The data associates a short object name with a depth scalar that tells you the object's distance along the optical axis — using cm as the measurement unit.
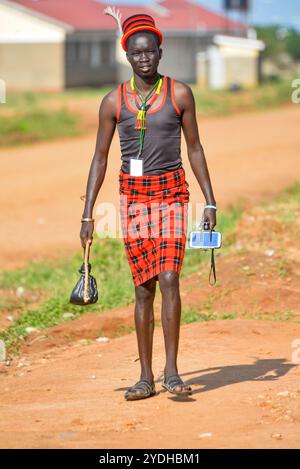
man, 1160
